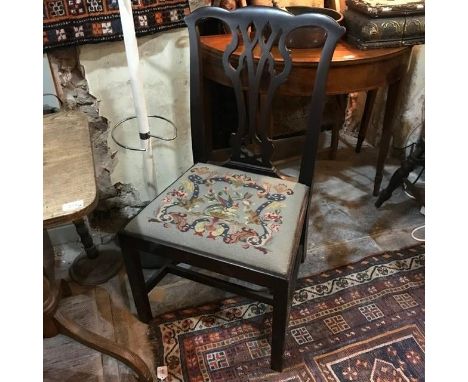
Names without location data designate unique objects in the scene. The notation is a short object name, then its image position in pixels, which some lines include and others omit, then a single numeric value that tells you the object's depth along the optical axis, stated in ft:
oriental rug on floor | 4.08
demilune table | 4.43
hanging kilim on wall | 4.06
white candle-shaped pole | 3.83
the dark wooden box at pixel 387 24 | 4.57
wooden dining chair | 3.46
